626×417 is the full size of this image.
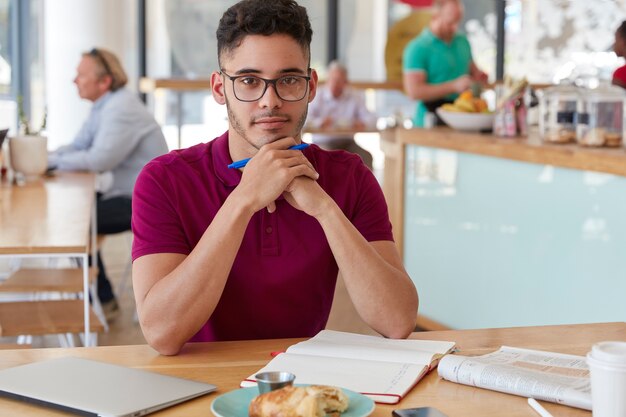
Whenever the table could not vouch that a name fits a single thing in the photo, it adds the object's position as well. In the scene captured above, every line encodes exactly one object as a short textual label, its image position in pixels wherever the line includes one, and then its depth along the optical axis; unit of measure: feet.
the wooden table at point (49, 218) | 8.20
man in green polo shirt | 16.26
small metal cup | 3.81
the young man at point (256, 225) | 5.34
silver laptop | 3.97
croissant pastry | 3.60
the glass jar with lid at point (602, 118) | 10.86
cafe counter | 10.36
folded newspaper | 4.15
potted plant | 12.73
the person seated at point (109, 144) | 14.21
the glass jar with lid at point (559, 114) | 11.53
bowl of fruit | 13.47
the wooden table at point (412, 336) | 4.09
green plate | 3.82
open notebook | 4.28
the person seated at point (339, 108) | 24.16
